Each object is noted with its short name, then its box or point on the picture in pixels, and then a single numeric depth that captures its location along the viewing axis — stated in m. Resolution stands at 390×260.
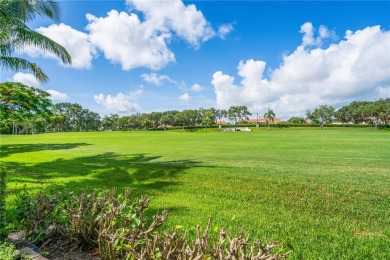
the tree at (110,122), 133.25
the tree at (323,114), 127.38
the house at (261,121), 140.25
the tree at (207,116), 108.52
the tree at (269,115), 133.50
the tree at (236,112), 130.88
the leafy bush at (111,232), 2.35
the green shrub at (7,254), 2.47
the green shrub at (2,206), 3.42
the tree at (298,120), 141.62
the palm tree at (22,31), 12.09
